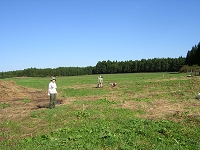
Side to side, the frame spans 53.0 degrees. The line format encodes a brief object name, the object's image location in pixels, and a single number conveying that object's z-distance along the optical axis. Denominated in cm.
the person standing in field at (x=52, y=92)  1358
